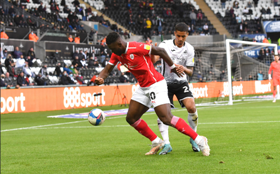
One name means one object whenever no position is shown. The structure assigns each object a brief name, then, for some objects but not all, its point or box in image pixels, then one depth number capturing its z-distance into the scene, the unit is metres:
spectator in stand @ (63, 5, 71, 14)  34.28
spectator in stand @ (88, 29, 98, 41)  31.41
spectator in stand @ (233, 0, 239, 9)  47.62
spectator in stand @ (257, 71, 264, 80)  34.05
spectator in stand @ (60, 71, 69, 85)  24.06
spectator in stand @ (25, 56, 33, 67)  24.38
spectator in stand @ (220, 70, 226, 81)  27.43
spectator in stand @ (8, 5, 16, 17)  28.23
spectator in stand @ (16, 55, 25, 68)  23.25
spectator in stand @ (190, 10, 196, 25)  42.75
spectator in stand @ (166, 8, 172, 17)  42.91
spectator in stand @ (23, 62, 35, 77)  23.07
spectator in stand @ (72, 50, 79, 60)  27.48
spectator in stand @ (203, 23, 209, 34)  42.22
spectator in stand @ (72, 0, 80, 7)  37.00
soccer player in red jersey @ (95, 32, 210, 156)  6.21
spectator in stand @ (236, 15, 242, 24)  44.91
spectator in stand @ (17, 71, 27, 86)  21.73
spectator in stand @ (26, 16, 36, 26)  28.51
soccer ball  7.04
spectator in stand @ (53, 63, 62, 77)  24.75
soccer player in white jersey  6.98
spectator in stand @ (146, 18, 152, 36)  38.78
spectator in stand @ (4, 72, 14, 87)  21.17
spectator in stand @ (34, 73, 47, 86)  22.73
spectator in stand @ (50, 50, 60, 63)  26.16
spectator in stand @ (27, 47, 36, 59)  24.86
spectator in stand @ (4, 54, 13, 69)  22.67
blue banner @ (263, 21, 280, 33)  44.66
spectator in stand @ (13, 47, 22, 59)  24.19
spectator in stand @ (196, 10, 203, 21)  44.03
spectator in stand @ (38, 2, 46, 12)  31.32
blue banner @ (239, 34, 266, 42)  42.16
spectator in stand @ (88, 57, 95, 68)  27.40
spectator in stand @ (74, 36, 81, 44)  29.97
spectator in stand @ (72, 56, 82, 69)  26.42
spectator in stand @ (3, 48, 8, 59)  23.53
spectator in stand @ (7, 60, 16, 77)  22.49
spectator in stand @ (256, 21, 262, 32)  44.81
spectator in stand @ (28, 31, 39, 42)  26.92
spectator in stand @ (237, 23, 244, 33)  43.59
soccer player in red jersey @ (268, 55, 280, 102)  20.98
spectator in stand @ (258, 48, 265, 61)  35.86
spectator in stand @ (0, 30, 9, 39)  24.97
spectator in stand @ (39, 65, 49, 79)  23.94
